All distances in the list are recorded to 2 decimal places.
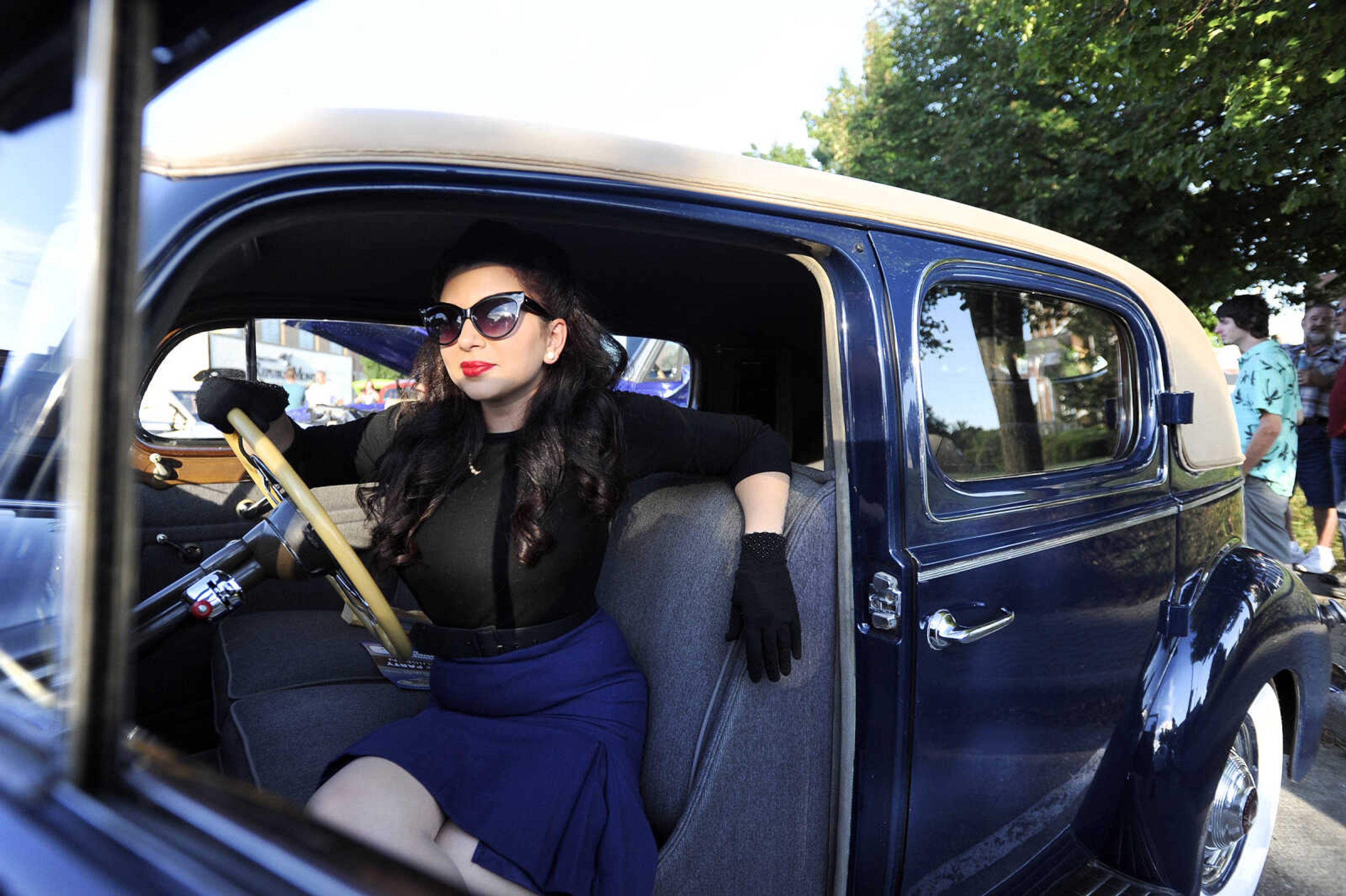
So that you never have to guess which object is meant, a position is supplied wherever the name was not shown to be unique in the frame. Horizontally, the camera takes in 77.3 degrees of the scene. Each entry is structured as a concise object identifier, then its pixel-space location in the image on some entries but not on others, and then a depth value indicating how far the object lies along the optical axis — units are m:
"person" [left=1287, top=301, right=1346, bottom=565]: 5.38
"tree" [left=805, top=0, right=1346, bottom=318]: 7.32
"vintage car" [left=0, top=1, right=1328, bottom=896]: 0.62
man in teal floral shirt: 4.66
